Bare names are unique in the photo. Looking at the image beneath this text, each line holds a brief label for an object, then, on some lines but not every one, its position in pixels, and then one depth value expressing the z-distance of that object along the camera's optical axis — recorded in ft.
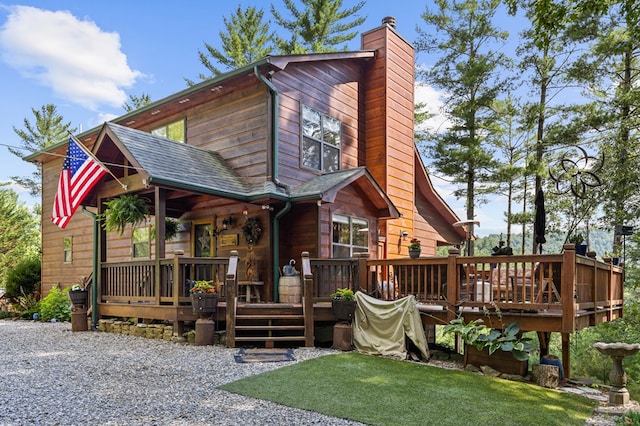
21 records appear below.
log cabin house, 25.91
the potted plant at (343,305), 26.43
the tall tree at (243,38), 80.84
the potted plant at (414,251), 27.99
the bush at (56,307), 43.91
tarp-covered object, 24.88
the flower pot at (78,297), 33.45
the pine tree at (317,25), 75.77
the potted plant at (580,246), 25.90
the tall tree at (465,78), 65.36
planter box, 21.74
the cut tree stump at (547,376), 20.63
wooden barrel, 28.60
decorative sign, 33.35
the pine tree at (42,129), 101.19
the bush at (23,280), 54.65
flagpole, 29.62
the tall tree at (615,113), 46.88
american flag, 30.14
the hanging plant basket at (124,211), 29.78
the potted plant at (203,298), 26.12
